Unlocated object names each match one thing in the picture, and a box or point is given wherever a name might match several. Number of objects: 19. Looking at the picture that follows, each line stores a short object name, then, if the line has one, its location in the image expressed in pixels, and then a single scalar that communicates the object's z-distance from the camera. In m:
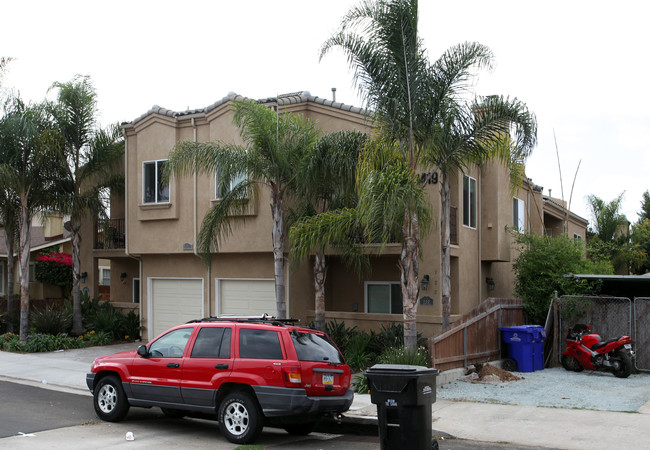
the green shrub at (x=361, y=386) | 12.88
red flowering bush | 28.12
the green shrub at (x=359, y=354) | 14.82
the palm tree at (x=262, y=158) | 14.76
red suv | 8.99
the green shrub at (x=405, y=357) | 12.69
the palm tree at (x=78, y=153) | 19.70
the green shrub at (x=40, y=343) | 18.78
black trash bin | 7.77
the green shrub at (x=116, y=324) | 20.75
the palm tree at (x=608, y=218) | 31.47
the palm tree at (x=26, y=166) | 18.48
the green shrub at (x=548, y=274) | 16.66
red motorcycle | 14.37
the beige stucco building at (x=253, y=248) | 17.31
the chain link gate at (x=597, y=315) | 15.54
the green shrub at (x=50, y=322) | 20.02
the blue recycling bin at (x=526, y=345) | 15.23
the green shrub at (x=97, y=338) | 20.03
